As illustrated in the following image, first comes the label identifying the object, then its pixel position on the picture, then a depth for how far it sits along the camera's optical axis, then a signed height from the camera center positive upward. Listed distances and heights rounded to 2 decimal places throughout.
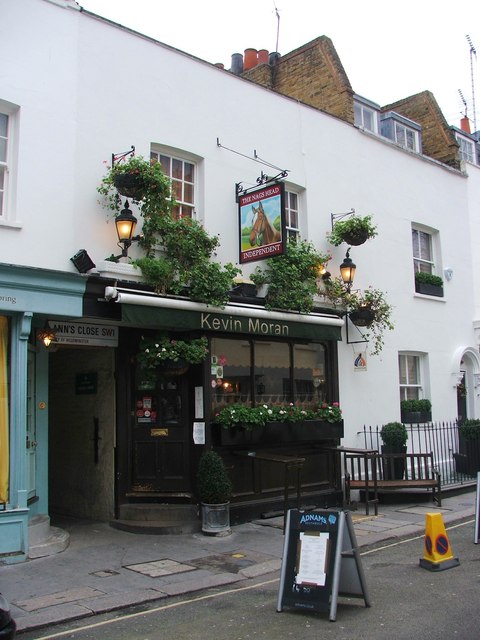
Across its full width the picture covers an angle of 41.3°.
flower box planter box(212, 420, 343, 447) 10.19 -0.42
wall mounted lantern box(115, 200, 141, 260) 9.28 +2.68
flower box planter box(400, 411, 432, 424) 14.20 -0.24
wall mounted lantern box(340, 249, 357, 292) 12.52 +2.65
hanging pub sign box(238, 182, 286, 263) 10.08 +3.03
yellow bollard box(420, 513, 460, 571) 7.45 -1.66
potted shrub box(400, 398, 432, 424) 14.20 -0.11
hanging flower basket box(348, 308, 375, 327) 12.46 +1.75
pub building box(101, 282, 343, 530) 10.10 +0.02
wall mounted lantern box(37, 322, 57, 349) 9.05 +1.09
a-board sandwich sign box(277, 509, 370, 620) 5.88 -1.46
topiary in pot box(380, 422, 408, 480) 12.72 -0.80
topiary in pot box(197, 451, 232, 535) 9.53 -1.26
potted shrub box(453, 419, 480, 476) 14.58 -0.98
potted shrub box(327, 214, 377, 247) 12.34 +3.39
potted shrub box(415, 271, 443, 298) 15.10 +2.91
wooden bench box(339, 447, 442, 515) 11.29 -1.34
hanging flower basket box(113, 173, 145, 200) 9.06 +3.22
